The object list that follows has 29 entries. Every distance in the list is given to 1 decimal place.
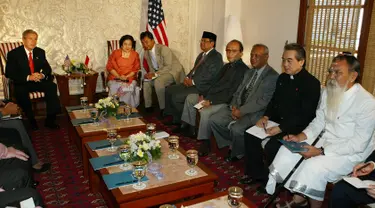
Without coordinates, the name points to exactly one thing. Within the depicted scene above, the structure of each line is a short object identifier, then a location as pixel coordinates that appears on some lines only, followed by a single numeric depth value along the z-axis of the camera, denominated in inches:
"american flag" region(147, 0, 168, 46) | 233.6
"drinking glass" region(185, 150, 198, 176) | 95.4
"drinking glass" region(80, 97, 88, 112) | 158.6
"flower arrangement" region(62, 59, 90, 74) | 213.3
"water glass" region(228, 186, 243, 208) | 75.7
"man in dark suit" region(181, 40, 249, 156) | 157.5
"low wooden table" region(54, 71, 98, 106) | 208.7
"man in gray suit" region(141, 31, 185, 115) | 208.2
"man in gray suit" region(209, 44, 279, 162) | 142.0
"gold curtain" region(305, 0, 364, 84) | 154.1
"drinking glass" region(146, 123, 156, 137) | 113.6
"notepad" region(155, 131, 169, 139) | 122.3
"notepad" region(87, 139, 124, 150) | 112.8
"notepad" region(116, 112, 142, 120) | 147.4
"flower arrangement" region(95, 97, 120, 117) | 144.1
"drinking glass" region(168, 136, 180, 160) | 107.1
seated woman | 209.0
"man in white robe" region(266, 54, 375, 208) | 100.2
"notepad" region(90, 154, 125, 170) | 98.1
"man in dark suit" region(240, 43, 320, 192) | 120.6
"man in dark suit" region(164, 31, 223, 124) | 185.8
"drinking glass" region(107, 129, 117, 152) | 111.1
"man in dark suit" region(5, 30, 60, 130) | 182.5
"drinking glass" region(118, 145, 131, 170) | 96.8
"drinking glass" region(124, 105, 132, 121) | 145.0
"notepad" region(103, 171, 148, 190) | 87.1
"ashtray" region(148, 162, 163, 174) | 95.0
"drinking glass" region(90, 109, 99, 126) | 139.8
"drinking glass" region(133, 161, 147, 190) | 86.3
